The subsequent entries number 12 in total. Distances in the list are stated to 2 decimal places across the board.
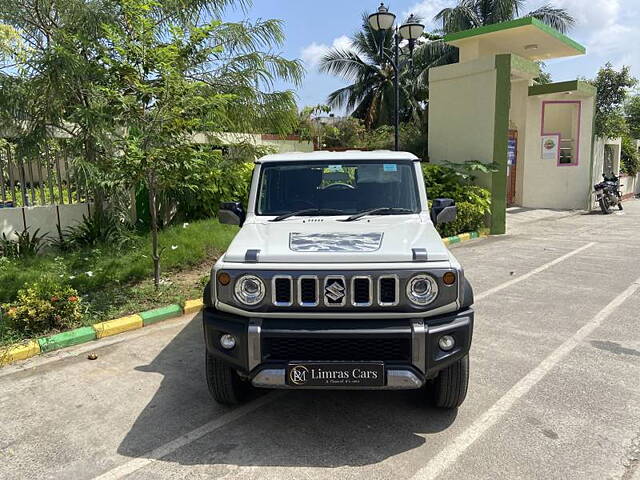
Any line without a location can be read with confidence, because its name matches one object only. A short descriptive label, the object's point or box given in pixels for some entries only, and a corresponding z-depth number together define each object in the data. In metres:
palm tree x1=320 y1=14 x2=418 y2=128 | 28.59
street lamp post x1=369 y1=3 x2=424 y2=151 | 10.75
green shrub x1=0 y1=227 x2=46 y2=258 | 7.33
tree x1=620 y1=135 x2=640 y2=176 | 23.29
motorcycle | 16.80
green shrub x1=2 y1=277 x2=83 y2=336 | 5.02
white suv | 3.07
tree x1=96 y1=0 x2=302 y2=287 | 5.78
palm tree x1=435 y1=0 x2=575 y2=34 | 24.88
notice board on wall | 17.05
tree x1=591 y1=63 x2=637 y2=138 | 25.02
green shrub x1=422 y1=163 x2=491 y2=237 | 11.54
